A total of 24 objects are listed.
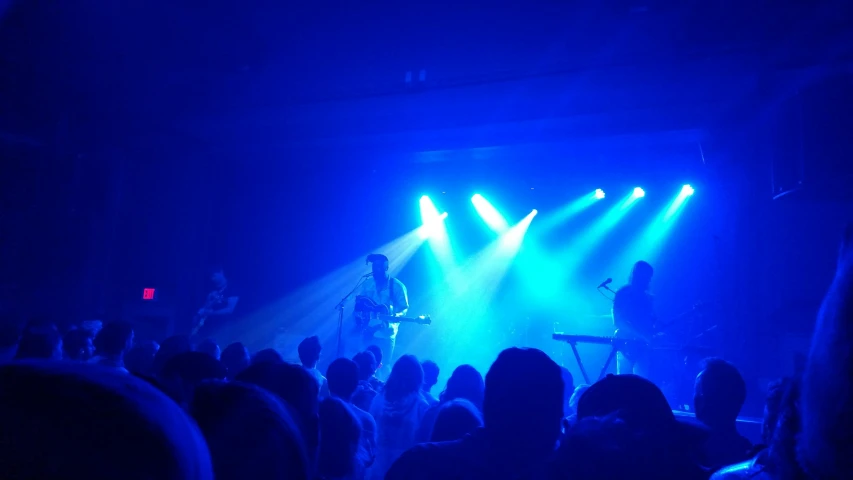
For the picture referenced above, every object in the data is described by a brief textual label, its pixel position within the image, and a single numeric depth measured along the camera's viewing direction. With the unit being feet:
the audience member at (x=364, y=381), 16.10
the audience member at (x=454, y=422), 9.57
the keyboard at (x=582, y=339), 26.37
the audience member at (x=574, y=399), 16.40
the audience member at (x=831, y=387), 2.29
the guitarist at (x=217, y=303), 44.18
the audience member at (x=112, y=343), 15.49
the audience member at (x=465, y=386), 14.87
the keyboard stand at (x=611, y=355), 25.71
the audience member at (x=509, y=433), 7.02
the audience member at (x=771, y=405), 8.39
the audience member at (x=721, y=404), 11.02
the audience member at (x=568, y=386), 21.57
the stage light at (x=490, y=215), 50.85
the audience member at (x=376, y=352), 24.80
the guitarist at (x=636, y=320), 25.17
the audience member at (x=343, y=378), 14.40
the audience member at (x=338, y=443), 10.21
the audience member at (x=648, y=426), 6.29
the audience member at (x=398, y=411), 14.14
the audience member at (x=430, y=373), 21.18
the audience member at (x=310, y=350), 19.40
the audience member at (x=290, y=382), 6.63
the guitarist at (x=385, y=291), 33.35
